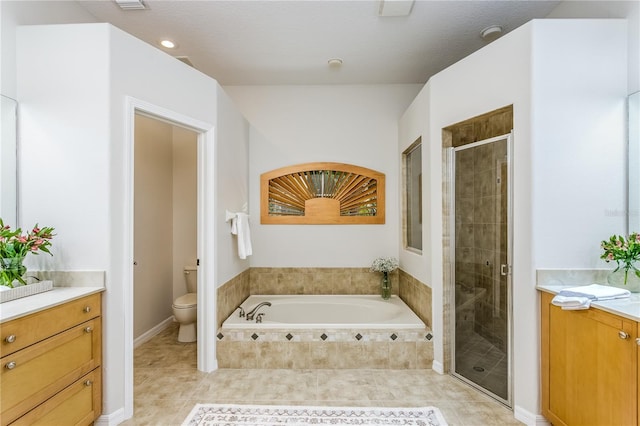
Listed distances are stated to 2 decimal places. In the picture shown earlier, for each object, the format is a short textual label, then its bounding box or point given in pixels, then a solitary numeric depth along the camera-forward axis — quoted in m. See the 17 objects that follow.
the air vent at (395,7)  2.20
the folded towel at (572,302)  1.57
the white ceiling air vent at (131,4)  2.23
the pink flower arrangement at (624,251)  1.71
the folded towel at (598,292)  1.61
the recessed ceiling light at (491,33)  2.54
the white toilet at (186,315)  3.10
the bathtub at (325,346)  2.64
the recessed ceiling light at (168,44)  2.72
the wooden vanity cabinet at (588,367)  1.41
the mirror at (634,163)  1.87
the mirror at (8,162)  1.82
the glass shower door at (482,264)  2.20
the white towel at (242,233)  3.01
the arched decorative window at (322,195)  3.64
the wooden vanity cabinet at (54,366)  1.37
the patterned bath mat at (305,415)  1.96
